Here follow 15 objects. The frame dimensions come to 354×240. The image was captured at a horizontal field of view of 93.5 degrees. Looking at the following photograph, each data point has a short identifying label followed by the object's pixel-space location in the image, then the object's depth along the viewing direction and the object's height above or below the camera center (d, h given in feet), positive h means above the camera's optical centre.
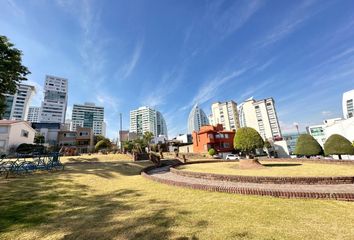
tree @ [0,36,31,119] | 49.34 +29.99
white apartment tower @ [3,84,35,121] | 400.14 +155.75
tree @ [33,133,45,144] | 199.50 +32.38
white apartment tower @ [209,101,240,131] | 353.92 +81.75
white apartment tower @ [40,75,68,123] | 450.71 +180.81
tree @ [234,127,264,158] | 58.03 +3.78
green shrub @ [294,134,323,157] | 91.86 -0.14
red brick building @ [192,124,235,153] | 162.40 +13.63
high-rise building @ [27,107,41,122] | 571.69 +177.93
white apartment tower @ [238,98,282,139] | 311.27 +63.06
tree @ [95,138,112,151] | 158.92 +15.64
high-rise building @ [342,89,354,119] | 309.22 +79.28
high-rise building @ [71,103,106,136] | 549.13 +153.55
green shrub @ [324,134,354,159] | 74.51 -0.86
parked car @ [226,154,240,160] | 125.68 -3.64
